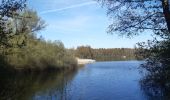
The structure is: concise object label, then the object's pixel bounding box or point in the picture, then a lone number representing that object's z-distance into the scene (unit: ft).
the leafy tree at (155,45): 14.33
